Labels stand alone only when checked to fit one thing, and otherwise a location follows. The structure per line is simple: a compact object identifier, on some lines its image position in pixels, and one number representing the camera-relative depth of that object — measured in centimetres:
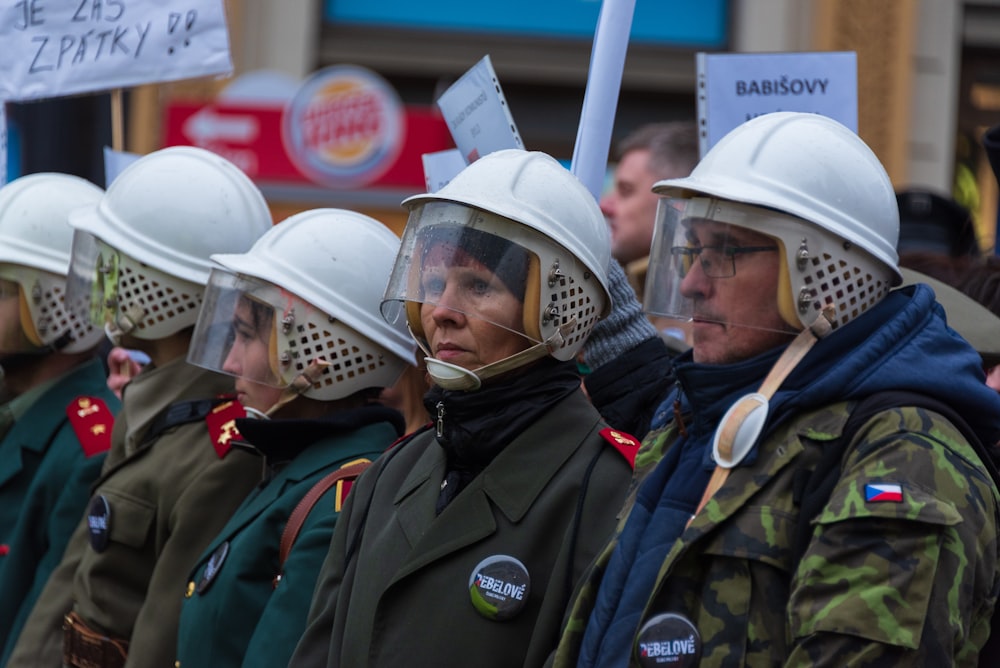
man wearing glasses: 480
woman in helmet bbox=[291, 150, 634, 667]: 625
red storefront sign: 2061
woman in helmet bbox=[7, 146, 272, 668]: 826
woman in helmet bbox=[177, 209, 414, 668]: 747
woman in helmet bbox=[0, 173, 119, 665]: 961
